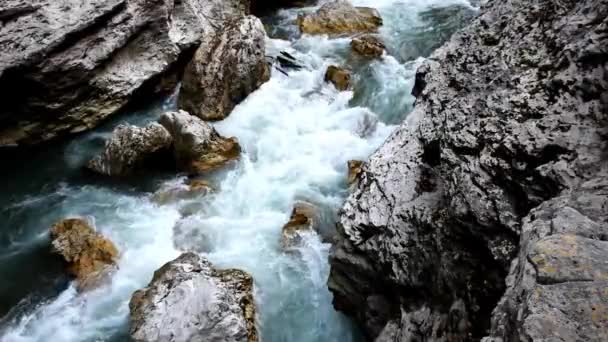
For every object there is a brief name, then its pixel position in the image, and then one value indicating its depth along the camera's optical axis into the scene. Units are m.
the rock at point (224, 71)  9.70
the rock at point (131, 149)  8.31
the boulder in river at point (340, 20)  12.65
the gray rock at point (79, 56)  8.32
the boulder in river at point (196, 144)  8.43
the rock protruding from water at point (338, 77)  10.56
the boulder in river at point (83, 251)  6.58
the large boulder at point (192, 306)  5.37
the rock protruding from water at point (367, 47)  11.52
